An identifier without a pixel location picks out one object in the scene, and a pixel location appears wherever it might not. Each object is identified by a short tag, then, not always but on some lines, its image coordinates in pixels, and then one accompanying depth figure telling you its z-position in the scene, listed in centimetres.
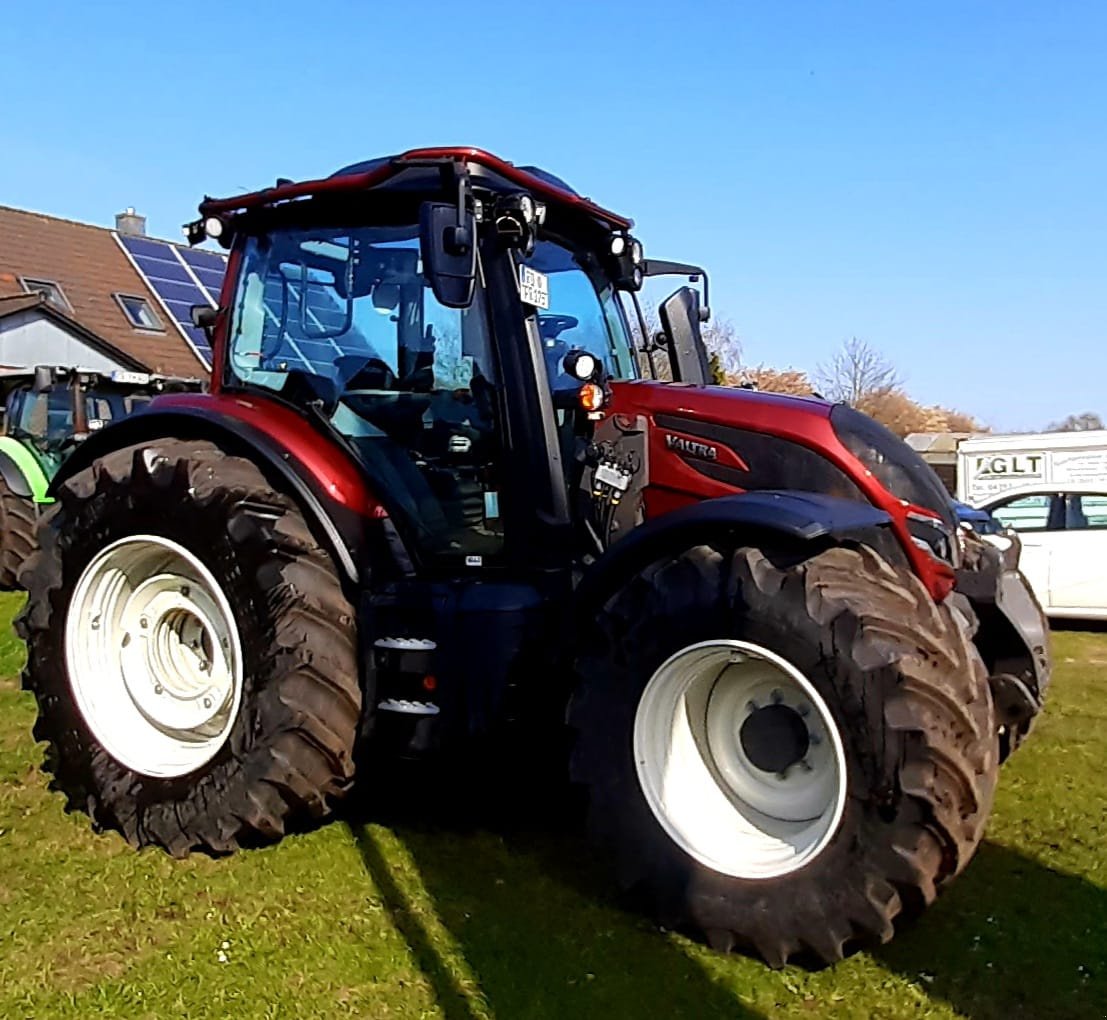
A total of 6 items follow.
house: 2170
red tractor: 303
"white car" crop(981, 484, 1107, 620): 1040
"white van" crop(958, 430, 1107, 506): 1357
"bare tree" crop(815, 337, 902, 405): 3409
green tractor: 1098
